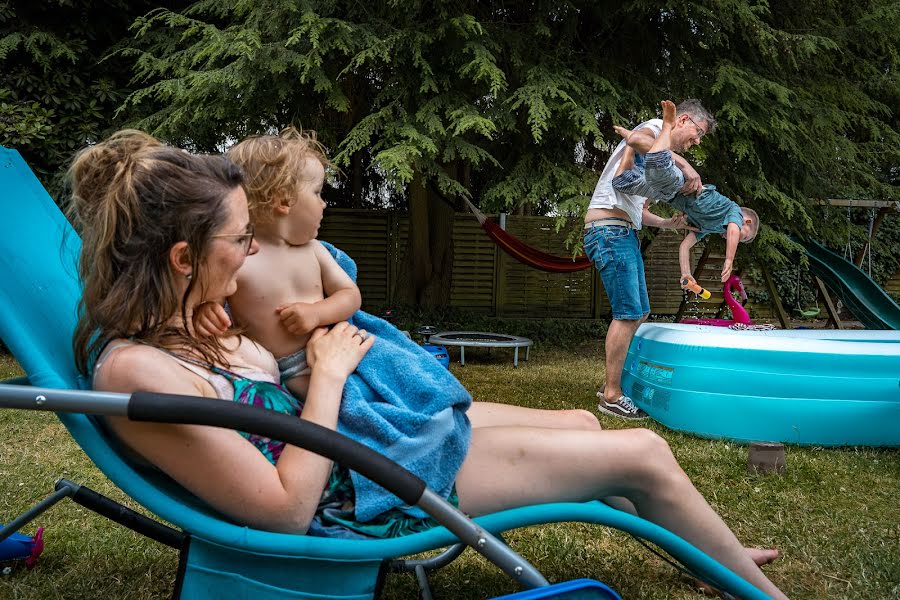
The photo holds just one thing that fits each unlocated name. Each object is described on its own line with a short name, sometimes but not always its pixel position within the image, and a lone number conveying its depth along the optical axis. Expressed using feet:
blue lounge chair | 4.06
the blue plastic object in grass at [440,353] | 17.73
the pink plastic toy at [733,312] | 18.92
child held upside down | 12.78
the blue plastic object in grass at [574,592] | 3.84
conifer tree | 20.08
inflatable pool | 11.85
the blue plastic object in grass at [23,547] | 6.93
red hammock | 23.28
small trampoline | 20.39
